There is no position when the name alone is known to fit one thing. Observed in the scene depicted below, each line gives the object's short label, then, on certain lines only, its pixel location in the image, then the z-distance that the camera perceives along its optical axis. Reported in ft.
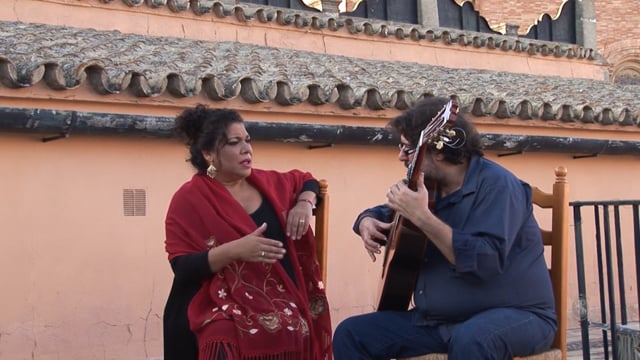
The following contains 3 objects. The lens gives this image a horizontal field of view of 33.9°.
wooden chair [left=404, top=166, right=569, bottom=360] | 13.93
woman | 13.08
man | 12.12
